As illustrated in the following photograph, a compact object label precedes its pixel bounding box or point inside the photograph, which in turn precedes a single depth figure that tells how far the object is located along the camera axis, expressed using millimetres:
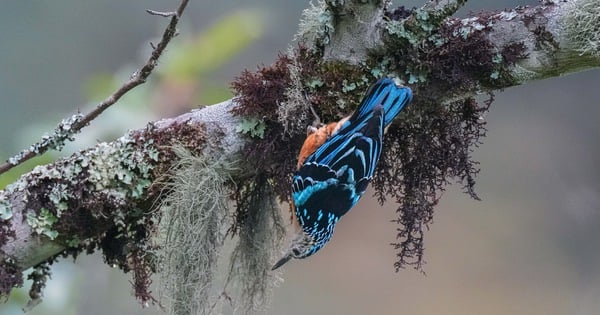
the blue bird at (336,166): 4932
